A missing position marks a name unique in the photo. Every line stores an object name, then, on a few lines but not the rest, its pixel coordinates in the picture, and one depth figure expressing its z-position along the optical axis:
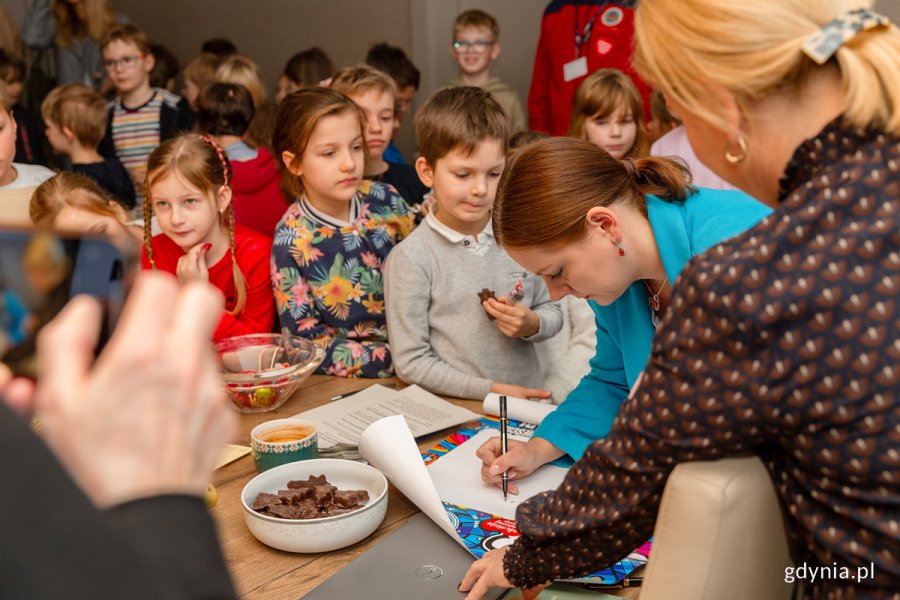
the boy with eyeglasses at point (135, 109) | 4.45
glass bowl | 1.73
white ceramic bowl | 1.21
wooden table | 1.16
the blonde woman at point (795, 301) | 0.81
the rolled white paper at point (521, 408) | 1.70
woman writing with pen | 1.48
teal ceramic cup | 1.45
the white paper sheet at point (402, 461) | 1.28
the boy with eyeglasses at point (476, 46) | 4.98
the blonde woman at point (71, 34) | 5.46
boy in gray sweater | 2.10
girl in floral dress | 2.27
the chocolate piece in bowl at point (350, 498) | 1.30
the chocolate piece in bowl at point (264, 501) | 1.28
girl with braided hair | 2.34
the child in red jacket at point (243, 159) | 3.28
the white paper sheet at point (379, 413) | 1.65
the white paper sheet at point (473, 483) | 1.38
